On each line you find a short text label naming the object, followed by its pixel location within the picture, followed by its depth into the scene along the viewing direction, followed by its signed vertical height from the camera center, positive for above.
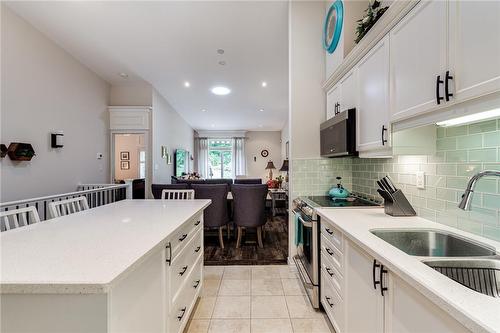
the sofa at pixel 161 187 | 3.64 -0.35
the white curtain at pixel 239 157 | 9.88 +0.39
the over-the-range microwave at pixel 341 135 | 2.01 +0.30
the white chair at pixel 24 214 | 1.46 -0.33
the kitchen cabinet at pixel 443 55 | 0.85 +0.51
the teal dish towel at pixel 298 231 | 2.34 -0.69
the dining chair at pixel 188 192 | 2.69 -0.32
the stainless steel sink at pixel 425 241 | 1.22 -0.43
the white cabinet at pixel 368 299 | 0.78 -0.61
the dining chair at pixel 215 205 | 3.51 -0.61
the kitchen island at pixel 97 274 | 0.74 -0.38
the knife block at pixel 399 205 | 1.63 -0.28
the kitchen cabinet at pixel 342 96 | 2.05 +0.72
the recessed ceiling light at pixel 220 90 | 4.90 +1.68
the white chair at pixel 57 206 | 1.73 -0.33
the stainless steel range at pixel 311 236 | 1.97 -0.65
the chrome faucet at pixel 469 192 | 0.91 -0.11
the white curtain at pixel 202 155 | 9.94 +0.48
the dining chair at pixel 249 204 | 3.47 -0.59
